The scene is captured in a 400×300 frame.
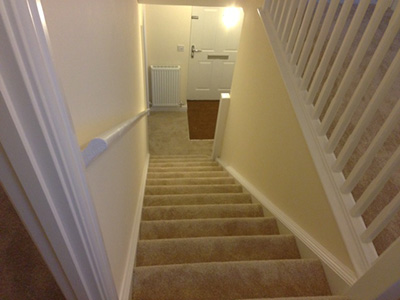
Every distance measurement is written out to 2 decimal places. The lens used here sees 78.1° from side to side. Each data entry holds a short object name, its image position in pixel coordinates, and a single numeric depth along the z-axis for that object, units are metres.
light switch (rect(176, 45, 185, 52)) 4.55
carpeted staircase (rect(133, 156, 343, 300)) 1.13
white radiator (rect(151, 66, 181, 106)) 4.66
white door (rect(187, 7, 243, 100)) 4.36
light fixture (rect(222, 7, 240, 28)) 4.30
